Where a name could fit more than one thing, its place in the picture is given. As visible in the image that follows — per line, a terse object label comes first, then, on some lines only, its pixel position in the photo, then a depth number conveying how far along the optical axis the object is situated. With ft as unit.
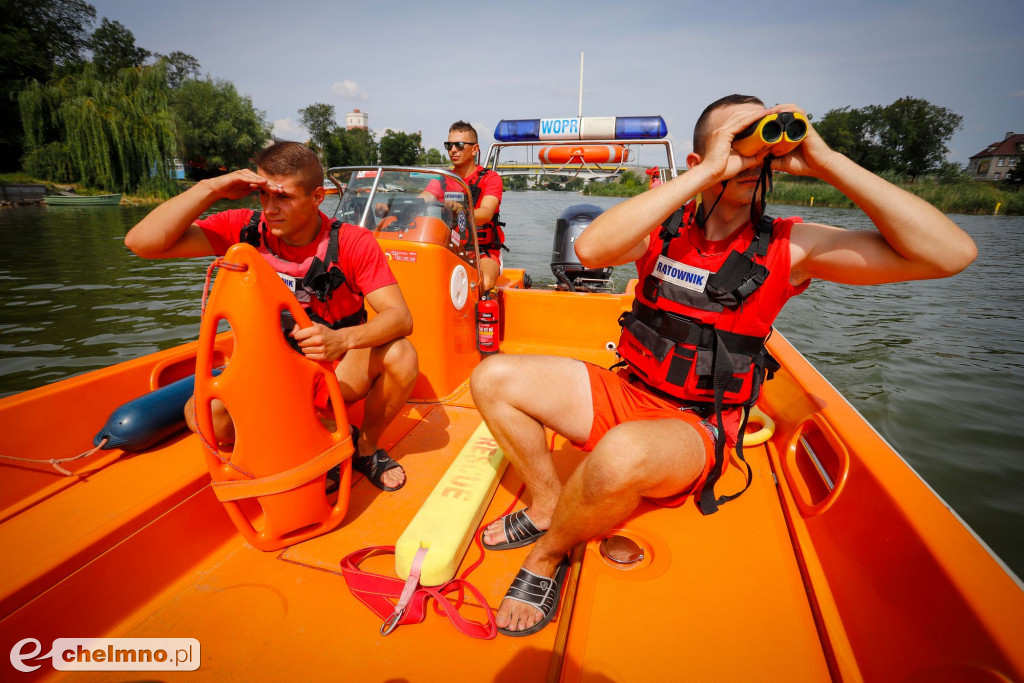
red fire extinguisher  11.16
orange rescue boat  3.82
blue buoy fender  6.00
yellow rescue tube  5.01
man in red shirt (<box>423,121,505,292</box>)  13.93
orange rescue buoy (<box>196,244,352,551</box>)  4.50
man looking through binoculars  4.53
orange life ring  15.44
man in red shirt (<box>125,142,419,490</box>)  5.81
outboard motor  15.51
